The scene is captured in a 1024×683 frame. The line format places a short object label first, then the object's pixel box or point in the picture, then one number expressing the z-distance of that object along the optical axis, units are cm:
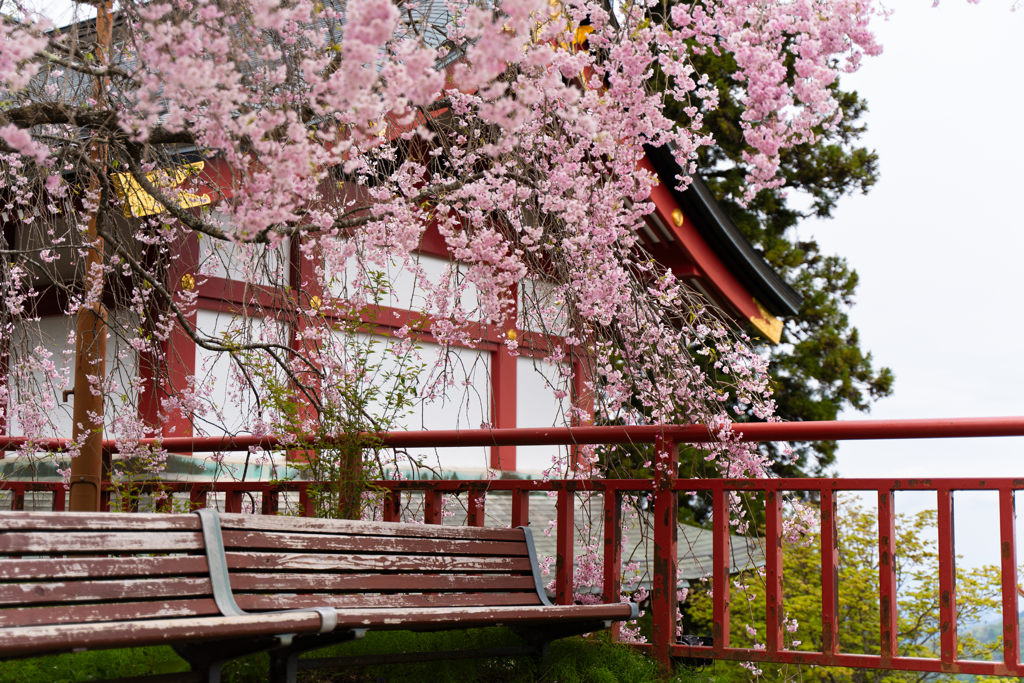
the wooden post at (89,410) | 411
